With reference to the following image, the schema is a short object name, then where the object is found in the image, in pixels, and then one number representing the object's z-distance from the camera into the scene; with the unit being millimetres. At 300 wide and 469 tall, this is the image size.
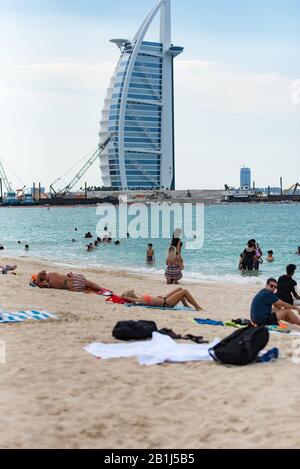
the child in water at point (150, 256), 27233
